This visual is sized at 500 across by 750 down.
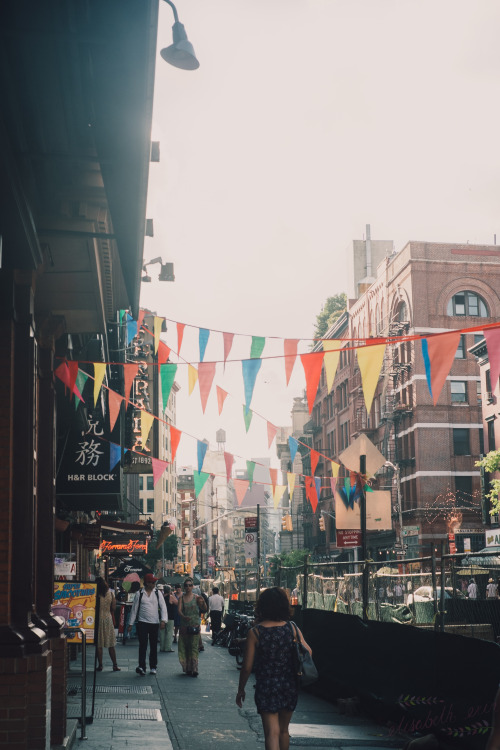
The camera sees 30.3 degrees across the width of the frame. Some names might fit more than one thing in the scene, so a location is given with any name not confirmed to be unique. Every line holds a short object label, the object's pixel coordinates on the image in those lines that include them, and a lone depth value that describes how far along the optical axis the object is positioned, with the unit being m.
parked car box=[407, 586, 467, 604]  21.81
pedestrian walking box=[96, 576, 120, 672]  16.88
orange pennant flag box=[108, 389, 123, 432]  15.16
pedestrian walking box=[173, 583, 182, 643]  28.12
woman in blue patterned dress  7.34
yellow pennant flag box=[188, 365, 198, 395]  13.88
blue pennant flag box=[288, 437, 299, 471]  17.53
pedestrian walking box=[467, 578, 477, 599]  25.48
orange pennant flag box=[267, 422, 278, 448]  17.14
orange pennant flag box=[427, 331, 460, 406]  10.60
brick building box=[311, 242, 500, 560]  59.12
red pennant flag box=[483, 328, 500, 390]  9.79
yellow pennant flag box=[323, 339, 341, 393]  12.47
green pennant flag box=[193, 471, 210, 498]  18.98
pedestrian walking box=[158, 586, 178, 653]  23.44
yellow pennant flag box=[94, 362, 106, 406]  13.17
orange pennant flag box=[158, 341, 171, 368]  14.91
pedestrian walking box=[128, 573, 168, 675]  16.39
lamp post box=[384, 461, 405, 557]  58.34
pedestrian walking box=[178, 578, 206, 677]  16.62
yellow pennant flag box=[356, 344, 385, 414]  11.48
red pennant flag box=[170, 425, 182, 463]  16.23
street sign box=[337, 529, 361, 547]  17.23
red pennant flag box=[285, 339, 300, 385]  12.81
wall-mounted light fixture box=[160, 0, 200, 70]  7.49
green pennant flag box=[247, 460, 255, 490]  18.81
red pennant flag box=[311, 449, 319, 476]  21.71
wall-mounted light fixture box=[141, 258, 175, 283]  27.72
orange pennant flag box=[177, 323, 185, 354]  13.81
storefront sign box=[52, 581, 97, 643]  11.54
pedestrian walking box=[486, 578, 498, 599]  26.66
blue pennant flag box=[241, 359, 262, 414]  12.74
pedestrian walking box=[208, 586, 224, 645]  27.81
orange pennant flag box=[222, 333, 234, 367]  13.12
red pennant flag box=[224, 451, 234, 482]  19.27
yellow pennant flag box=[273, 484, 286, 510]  24.62
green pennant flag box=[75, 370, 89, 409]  13.76
